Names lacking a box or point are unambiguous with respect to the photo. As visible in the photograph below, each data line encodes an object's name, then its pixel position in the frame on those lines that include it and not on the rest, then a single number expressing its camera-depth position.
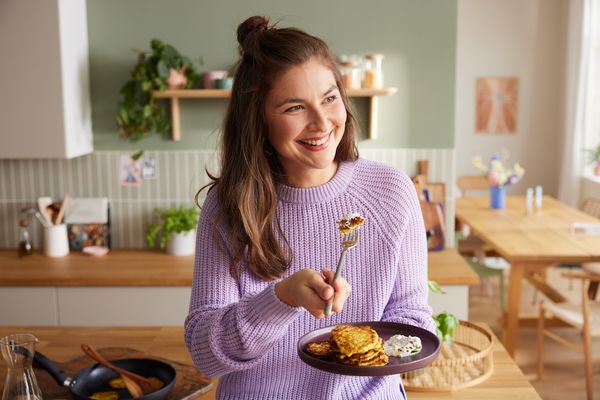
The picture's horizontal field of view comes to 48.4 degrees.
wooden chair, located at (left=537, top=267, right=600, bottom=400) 3.25
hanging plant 3.08
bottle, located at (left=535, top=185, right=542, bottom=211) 4.55
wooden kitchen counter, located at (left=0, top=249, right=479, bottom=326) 2.85
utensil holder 3.18
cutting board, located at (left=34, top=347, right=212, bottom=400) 1.52
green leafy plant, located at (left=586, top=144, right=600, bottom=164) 5.92
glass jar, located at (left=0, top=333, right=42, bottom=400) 1.20
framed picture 6.58
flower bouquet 4.64
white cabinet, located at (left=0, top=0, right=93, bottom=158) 2.89
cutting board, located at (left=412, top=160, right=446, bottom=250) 3.20
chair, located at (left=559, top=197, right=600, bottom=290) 4.93
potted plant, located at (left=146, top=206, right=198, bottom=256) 3.16
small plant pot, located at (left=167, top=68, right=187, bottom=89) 3.09
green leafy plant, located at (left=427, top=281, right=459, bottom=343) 1.69
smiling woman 1.26
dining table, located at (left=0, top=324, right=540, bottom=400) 1.54
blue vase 4.72
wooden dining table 3.38
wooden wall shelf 3.02
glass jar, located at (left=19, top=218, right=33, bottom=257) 3.19
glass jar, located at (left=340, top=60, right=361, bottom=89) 3.03
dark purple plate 1.08
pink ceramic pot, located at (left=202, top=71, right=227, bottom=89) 3.10
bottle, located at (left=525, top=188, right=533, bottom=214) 4.59
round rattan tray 1.59
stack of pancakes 1.14
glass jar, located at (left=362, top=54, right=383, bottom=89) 3.07
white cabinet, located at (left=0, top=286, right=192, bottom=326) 2.88
